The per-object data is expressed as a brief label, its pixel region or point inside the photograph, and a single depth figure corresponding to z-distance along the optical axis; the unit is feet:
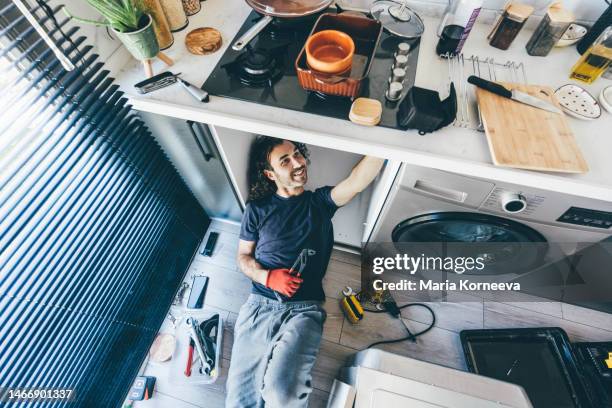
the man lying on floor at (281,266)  3.80
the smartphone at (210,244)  5.99
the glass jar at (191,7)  3.89
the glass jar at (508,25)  3.20
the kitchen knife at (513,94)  2.91
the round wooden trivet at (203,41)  3.59
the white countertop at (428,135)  2.71
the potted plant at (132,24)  2.84
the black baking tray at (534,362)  4.10
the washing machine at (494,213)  3.01
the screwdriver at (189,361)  4.86
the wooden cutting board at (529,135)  2.63
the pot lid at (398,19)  3.54
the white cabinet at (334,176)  3.85
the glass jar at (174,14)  3.54
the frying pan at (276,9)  3.36
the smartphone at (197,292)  5.44
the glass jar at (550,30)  3.13
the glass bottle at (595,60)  2.98
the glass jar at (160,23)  3.30
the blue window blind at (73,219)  2.87
